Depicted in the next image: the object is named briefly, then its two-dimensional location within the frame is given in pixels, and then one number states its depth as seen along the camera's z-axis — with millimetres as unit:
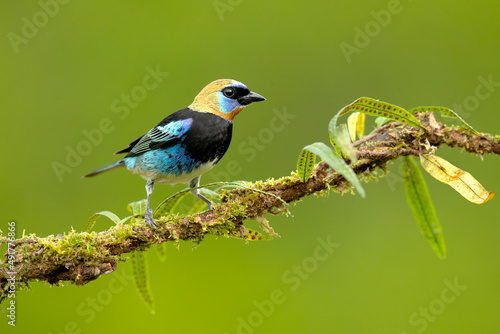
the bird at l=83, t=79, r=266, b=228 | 6789
